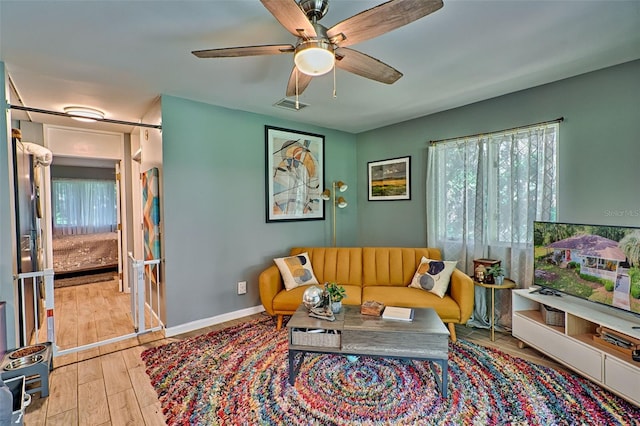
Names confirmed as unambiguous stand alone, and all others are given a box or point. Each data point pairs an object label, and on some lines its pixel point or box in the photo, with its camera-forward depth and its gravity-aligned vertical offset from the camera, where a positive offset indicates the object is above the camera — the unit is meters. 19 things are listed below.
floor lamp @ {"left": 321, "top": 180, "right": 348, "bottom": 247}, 4.02 +0.15
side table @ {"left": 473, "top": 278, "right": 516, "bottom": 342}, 2.79 -0.77
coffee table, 2.00 -0.92
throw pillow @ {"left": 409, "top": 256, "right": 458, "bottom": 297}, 2.96 -0.72
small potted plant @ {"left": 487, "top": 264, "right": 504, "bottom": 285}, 2.84 -0.66
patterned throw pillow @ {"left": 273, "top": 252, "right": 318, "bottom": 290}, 3.21 -0.71
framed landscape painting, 3.98 +0.38
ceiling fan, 1.26 +0.84
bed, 5.41 -0.83
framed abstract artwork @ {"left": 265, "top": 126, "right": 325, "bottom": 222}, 3.71 +0.43
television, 2.00 -0.44
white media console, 1.89 -1.00
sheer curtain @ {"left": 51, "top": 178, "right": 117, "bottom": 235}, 5.88 +0.06
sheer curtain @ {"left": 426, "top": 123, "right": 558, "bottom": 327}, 2.78 +0.08
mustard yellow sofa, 2.76 -0.83
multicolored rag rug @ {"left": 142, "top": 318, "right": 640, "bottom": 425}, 1.81 -1.28
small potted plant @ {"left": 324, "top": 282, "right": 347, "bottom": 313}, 2.32 -0.70
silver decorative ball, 2.34 -0.72
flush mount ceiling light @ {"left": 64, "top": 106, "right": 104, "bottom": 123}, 3.28 +1.10
